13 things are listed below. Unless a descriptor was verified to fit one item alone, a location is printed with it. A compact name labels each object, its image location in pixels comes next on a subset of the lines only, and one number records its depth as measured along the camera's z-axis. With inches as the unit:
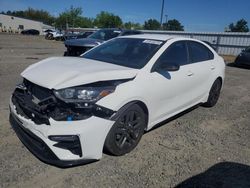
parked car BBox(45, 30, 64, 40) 1174.5
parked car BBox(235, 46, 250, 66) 425.3
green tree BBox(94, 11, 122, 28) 2709.6
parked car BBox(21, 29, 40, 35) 1859.7
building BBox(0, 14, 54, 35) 2488.0
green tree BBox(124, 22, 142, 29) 3239.9
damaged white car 84.7
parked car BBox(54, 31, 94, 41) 1108.7
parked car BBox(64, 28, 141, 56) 275.7
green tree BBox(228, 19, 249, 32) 2537.1
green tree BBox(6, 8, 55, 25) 3275.3
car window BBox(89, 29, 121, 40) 333.9
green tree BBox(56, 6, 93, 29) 2528.0
